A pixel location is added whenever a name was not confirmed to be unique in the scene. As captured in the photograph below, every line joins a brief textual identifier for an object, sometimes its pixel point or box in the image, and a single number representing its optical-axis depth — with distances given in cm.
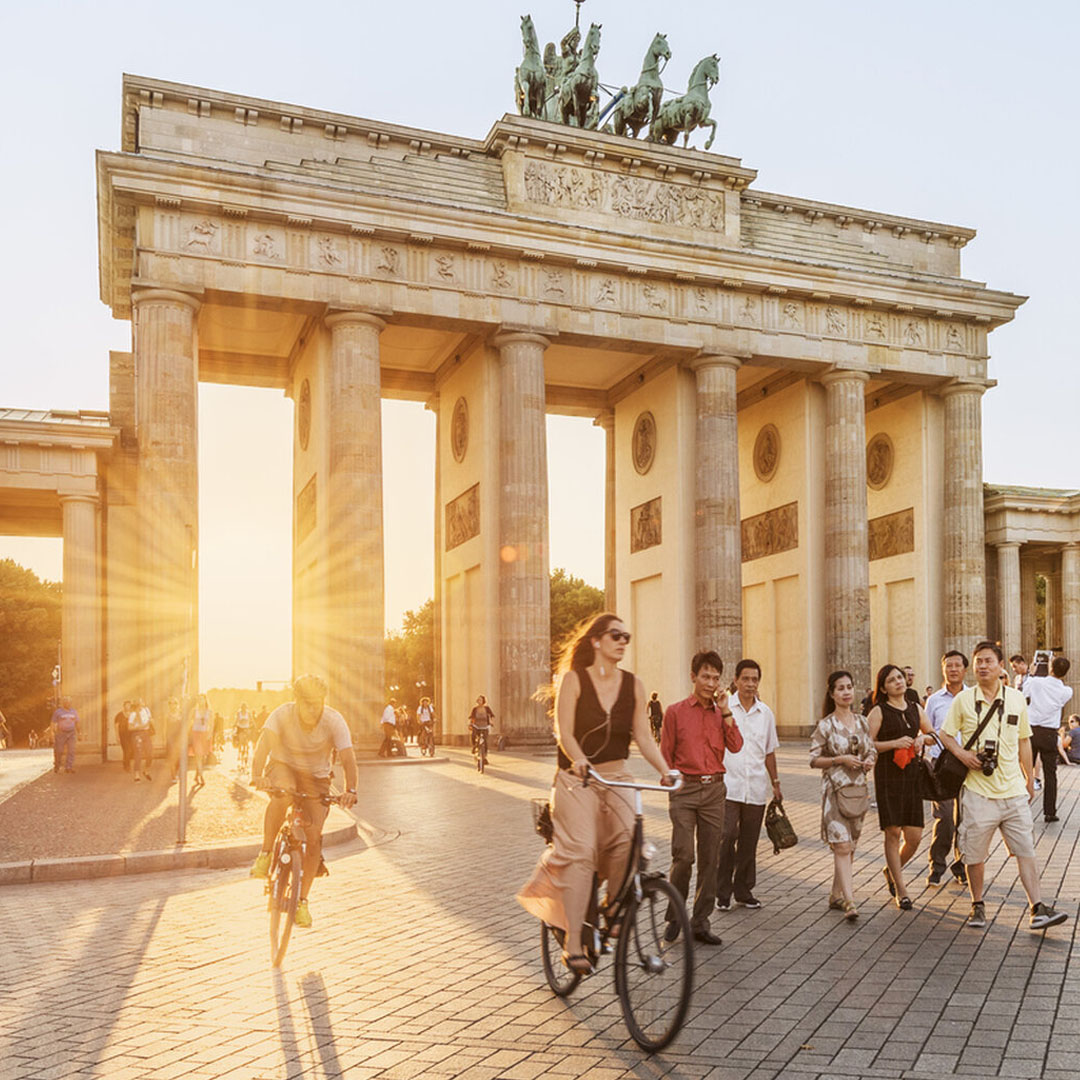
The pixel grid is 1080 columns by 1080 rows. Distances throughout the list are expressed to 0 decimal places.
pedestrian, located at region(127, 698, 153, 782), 2472
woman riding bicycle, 644
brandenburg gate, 3225
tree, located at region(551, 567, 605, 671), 7109
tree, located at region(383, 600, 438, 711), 8156
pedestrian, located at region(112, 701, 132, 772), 2623
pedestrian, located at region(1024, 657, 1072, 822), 1536
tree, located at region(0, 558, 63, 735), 6788
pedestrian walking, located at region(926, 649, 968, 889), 1069
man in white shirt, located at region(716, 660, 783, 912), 963
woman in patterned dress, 923
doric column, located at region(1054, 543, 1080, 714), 4856
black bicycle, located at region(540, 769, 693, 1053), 575
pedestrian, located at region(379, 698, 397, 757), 3181
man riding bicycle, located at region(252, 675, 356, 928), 831
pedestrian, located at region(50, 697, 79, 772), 2728
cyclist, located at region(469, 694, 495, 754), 2802
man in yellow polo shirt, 878
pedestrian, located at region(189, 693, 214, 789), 2461
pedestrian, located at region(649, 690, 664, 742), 3691
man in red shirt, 863
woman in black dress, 962
